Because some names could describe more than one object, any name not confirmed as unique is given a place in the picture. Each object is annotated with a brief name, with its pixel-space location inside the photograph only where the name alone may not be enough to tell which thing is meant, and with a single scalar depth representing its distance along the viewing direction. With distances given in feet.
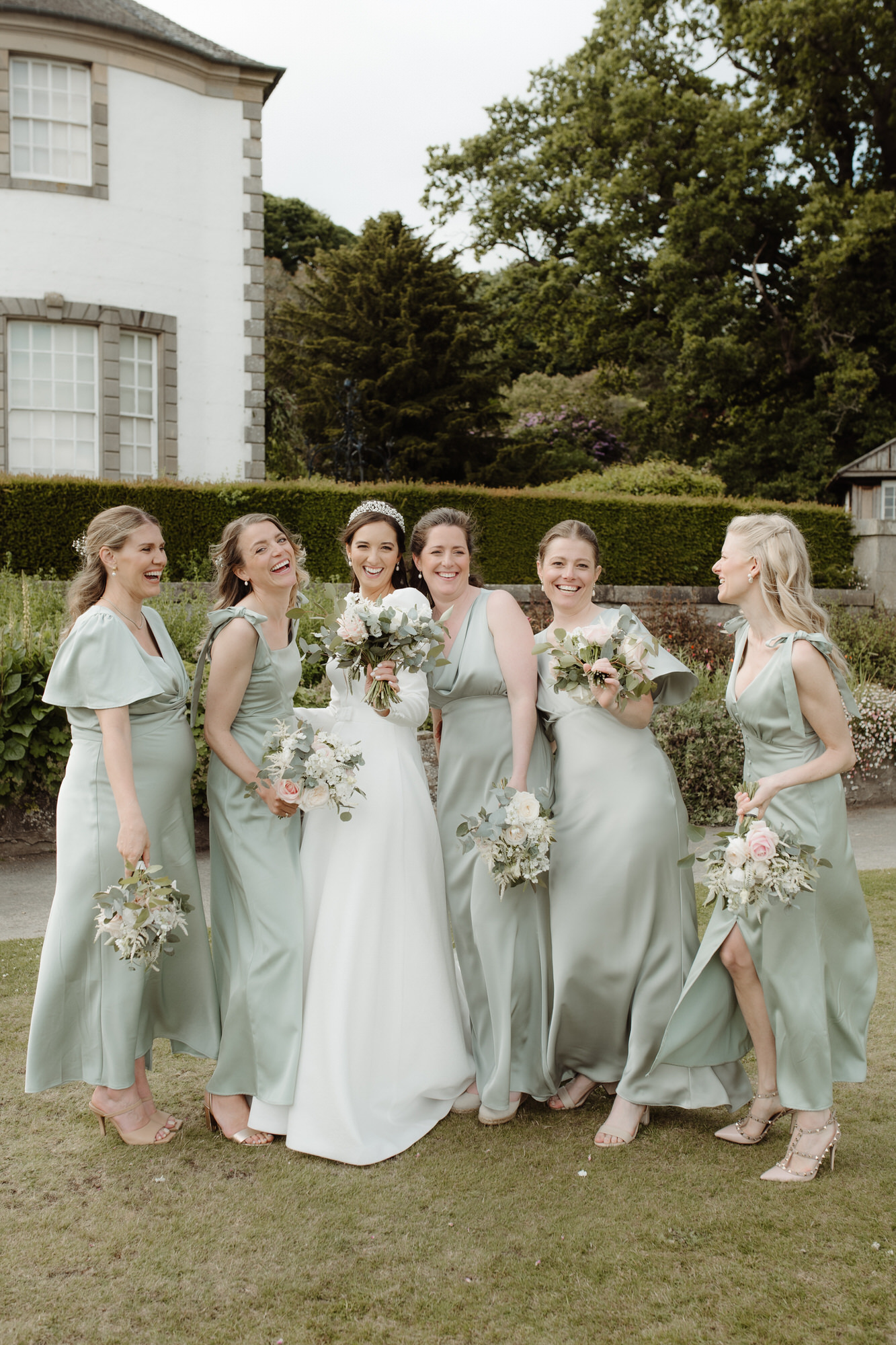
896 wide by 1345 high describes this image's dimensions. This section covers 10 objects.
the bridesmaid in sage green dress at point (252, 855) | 12.28
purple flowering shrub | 85.05
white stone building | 50.67
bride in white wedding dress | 12.09
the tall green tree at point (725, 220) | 72.49
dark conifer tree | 77.61
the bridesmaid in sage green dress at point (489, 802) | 12.91
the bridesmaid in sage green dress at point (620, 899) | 12.42
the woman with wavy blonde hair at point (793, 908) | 11.25
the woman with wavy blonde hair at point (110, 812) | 11.85
